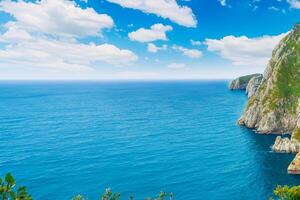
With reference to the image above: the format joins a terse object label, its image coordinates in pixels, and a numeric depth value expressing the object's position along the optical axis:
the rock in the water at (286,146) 128.12
